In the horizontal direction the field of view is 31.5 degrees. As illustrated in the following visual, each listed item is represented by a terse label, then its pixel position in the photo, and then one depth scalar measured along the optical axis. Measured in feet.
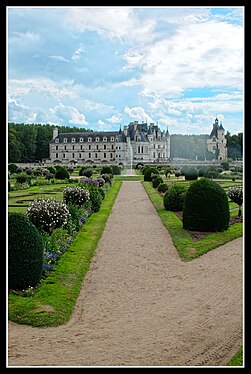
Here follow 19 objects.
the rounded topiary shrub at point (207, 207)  37.22
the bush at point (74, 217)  36.68
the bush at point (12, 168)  131.22
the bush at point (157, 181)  85.90
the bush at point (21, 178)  84.38
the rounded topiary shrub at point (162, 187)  75.28
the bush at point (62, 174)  108.27
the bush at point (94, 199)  51.80
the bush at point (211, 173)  110.32
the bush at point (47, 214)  29.17
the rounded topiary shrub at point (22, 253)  19.99
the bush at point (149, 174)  113.19
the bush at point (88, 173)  112.88
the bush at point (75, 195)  44.29
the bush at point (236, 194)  43.34
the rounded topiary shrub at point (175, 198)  51.96
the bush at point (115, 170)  143.13
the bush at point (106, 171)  126.52
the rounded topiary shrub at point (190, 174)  106.41
